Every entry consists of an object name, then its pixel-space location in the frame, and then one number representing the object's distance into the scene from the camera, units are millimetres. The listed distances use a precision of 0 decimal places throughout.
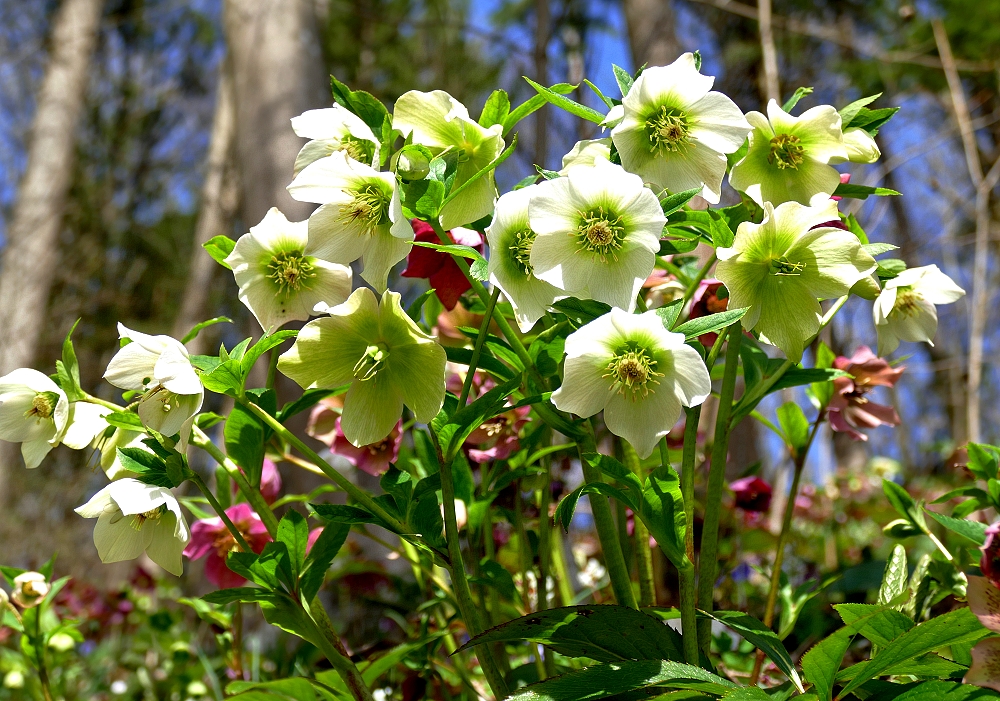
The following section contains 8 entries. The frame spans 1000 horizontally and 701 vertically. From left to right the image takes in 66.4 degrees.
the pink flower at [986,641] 429
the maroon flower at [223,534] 722
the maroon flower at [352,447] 726
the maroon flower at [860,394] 774
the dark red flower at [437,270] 595
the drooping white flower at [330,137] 546
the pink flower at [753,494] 982
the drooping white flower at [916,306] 621
